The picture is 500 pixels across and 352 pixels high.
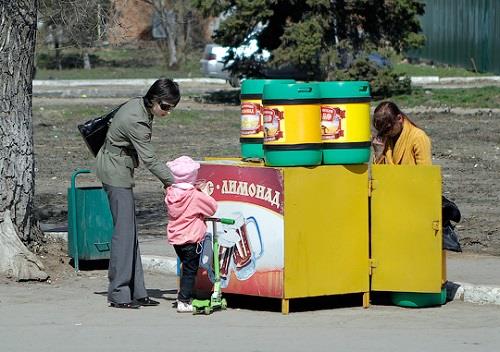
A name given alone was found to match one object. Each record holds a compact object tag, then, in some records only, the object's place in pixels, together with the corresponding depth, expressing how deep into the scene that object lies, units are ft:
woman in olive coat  56.95
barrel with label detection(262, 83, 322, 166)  55.16
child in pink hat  56.39
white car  245.45
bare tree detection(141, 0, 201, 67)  263.74
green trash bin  68.18
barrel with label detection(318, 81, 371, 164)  55.98
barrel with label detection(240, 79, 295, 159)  60.90
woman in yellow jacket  57.88
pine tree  190.19
